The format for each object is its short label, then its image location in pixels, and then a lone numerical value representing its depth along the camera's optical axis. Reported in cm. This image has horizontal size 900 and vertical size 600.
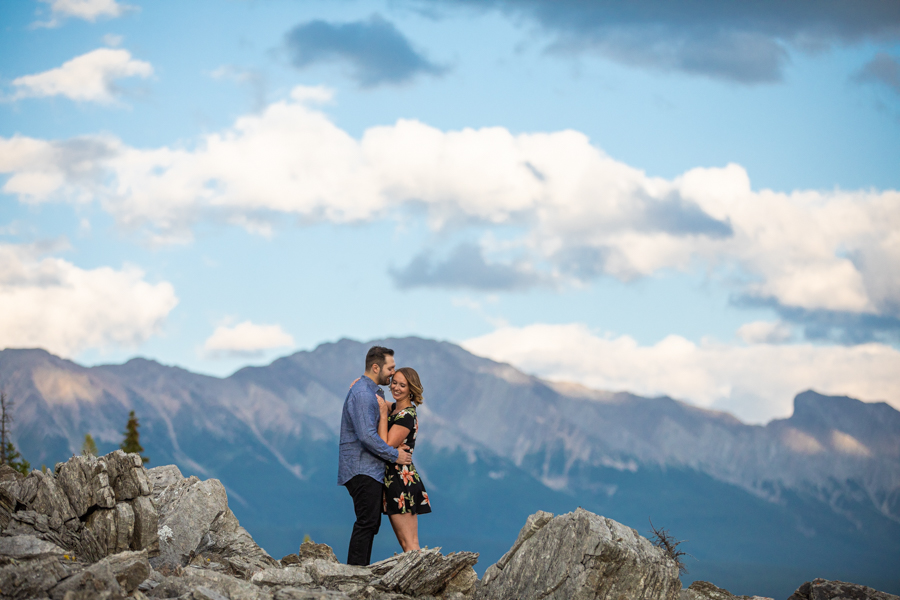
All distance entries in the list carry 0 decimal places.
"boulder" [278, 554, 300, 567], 1904
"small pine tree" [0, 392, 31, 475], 5502
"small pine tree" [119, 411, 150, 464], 7638
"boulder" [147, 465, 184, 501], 2092
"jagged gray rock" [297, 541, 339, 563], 1983
